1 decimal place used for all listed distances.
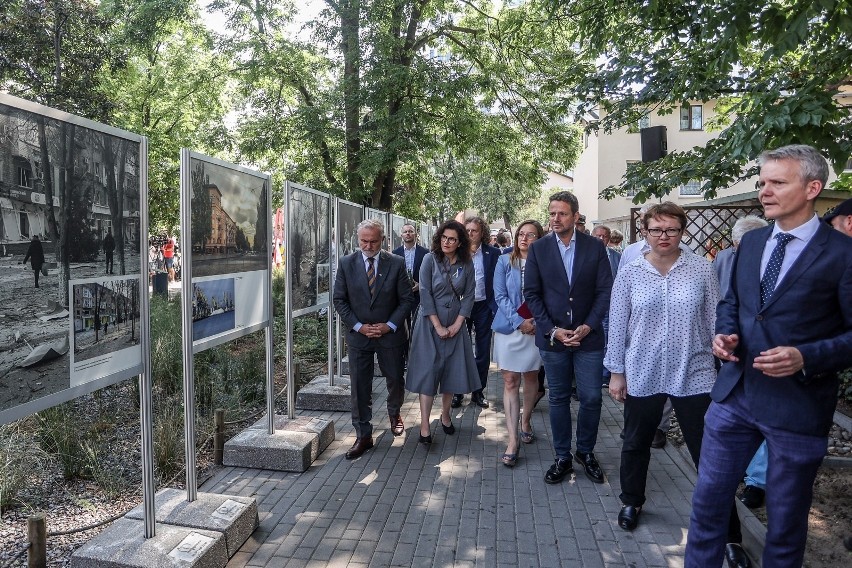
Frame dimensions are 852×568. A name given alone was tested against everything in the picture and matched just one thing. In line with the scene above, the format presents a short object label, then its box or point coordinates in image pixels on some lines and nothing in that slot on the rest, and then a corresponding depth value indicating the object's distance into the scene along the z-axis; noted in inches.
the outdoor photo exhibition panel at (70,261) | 100.7
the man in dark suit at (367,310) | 227.6
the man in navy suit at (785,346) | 106.7
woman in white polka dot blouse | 152.5
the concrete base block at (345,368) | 366.6
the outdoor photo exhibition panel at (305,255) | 238.5
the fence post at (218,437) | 217.6
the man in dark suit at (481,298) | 303.1
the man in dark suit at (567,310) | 194.4
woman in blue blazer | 218.5
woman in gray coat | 237.1
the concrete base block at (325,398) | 286.7
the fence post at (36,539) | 132.3
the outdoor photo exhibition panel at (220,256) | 161.2
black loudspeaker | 409.7
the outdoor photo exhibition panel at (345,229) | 306.5
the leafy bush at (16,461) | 180.2
